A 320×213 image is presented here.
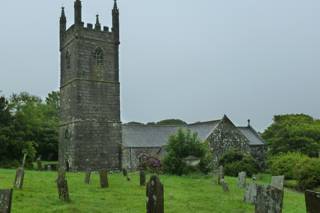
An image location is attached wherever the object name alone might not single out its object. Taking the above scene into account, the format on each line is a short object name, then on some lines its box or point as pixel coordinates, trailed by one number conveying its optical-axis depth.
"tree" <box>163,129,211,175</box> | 30.78
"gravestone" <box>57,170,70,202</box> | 13.33
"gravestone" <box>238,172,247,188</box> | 21.38
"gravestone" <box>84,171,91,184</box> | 20.09
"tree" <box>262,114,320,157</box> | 45.28
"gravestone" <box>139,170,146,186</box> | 19.88
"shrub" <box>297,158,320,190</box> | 26.50
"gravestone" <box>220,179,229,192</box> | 19.23
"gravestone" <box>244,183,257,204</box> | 14.74
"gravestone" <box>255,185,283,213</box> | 7.18
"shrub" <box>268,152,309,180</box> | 34.53
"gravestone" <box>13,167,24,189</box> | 15.64
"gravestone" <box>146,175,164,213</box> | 7.70
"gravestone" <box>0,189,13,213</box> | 6.65
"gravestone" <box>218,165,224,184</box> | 23.41
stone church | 36.97
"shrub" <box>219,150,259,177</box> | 36.28
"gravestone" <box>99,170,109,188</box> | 18.53
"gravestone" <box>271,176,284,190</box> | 13.93
